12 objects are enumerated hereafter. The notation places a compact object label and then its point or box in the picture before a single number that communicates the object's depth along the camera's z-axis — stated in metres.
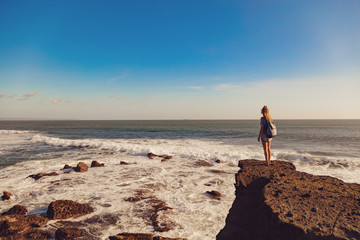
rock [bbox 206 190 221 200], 7.08
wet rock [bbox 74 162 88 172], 10.62
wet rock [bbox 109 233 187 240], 4.17
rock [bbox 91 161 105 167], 11.91
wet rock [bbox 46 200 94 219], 5.55
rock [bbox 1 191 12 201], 6.92
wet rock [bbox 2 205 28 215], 5.68
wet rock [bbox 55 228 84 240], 4.57
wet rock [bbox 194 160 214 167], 12.34
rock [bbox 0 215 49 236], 4.77
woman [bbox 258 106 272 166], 6.05
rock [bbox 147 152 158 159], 15.39
